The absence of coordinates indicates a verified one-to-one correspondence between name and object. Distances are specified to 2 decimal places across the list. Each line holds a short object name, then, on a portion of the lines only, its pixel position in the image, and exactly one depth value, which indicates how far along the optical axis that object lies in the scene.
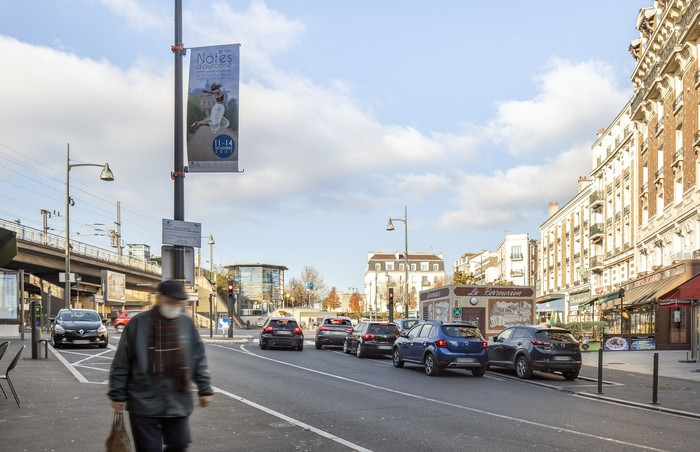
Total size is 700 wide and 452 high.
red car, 48.81
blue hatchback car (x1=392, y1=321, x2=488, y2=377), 19.62
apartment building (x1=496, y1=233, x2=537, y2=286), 101.94
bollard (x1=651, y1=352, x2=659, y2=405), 14.12
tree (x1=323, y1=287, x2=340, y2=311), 158.00
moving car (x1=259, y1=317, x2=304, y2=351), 29.75
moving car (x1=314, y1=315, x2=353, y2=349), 31.72
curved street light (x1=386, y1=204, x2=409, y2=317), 46.00
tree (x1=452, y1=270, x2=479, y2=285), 70.33
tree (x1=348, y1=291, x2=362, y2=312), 156.38
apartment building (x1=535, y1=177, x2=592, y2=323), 65.00
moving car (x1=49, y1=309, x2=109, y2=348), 27.39
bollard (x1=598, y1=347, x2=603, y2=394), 15.80
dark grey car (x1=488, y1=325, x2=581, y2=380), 19.45
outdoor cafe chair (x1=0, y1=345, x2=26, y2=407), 11.62
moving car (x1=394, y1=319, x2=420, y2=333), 33.85
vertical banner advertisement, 10.52
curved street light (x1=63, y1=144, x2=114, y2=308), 39.00
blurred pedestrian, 5.18
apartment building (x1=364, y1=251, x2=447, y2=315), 166.38
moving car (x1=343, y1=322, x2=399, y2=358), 26.50
